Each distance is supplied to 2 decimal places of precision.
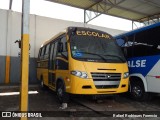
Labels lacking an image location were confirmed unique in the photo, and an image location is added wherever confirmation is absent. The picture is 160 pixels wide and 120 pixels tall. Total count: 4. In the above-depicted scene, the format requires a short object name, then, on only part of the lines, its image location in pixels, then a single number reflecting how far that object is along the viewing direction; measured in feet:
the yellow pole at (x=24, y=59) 14.84
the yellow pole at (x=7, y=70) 42.21
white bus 22.11
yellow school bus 20.06
